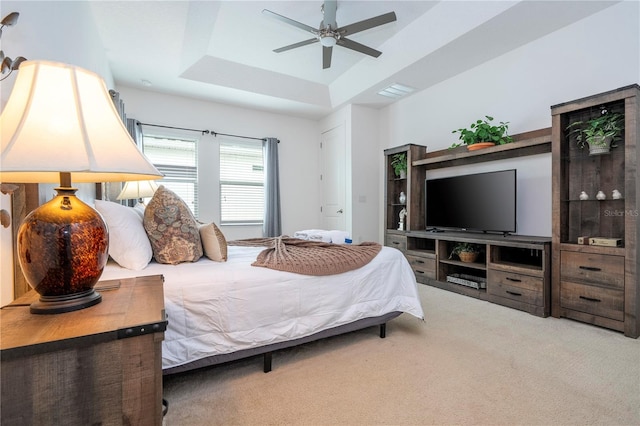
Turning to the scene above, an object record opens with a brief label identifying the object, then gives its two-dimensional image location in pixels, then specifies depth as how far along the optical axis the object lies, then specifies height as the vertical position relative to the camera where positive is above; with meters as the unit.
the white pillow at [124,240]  1.61 -0.15
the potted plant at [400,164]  4.42 +0.72
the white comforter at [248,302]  1.49 -0.53
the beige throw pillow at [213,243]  1.90 -0.20
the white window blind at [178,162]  4.61 +0.81
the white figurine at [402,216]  4.49 -0.08
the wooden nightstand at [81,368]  0.63 -0.36
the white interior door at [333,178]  5.27 +0.62
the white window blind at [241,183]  5.15 +0.51
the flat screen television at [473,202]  3.21 +0.10
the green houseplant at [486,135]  3.36 +0.88
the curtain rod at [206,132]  4.45 +1.33
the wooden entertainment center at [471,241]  2.78 -0.45
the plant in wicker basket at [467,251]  3.45 -0.48
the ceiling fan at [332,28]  2.74 +1.76
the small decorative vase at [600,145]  2.47 +0.55
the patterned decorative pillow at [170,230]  1.77 -0.11
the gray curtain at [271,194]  5.27 +0.31
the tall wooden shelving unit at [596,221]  2.28 -0.10
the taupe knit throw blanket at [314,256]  1.85 -0.31
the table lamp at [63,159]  0.74 +0.14
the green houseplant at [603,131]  2.46 +0.67
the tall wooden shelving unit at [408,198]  4.25 +0.20
